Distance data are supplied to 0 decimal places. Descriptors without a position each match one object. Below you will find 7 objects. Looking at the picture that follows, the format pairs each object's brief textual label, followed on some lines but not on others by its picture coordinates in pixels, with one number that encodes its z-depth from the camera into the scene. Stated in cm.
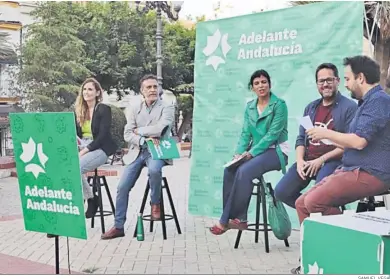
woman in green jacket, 491
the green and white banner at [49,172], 346
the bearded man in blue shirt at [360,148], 349
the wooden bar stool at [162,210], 545
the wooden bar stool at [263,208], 486
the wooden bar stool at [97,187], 570
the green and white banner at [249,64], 486
